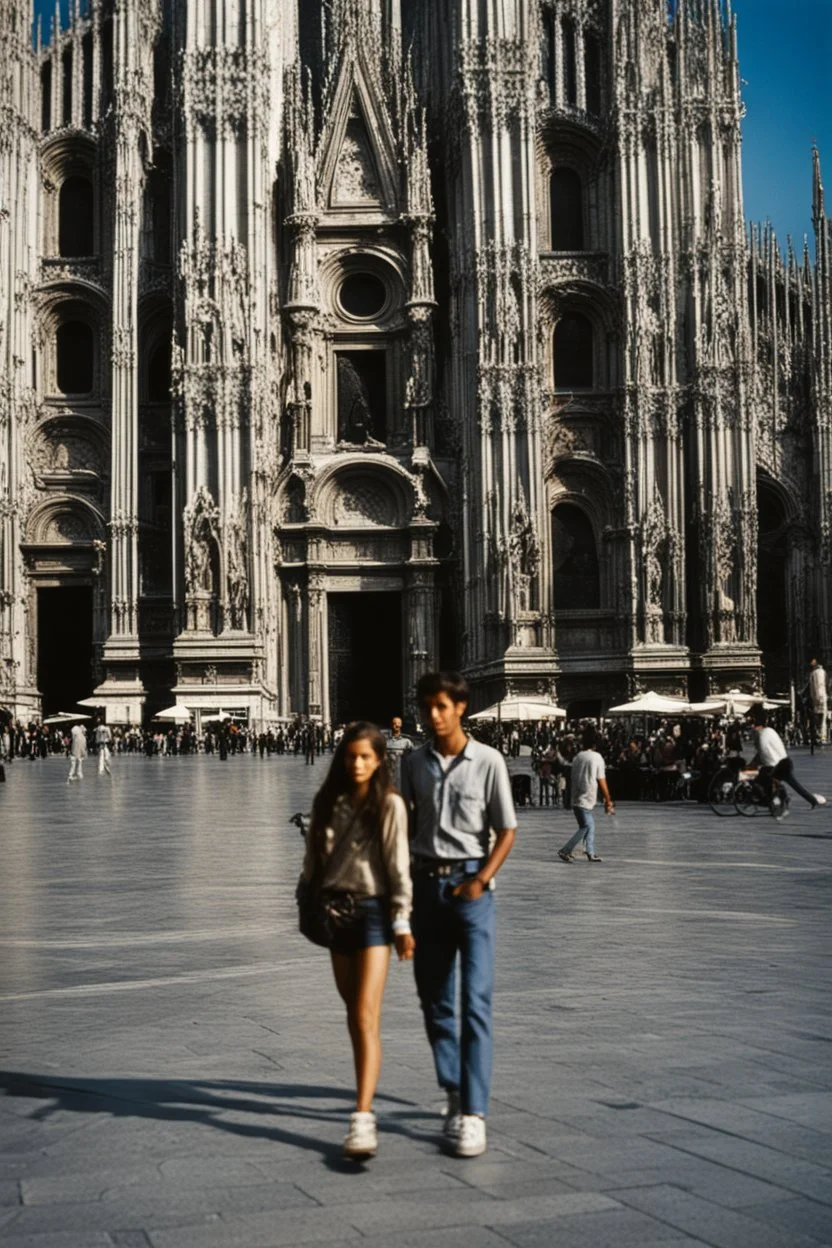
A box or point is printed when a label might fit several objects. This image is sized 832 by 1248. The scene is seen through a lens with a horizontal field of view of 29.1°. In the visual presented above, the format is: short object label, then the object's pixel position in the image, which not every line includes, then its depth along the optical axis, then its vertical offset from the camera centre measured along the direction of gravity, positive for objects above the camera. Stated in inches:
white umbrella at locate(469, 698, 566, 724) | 1416.1 +5.2
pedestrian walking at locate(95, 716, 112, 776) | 1333.7 -19.9
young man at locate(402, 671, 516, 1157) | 217.3 -19.9
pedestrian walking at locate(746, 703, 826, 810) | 762.2 -22.6
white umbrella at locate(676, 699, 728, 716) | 1370.9 +4.6
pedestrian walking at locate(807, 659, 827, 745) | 1002.4 +15.1
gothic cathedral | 1823.3 +417.7
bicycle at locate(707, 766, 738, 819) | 850.1 -40.7
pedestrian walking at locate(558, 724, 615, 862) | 580.4 -28.1
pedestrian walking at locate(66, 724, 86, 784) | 1210.6 -17.6
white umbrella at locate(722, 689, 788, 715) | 1517.0 +10.6
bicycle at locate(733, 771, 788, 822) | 784.3 -43.0
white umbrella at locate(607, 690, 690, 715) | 1354.6 +6.8
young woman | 208.1 -19.4
